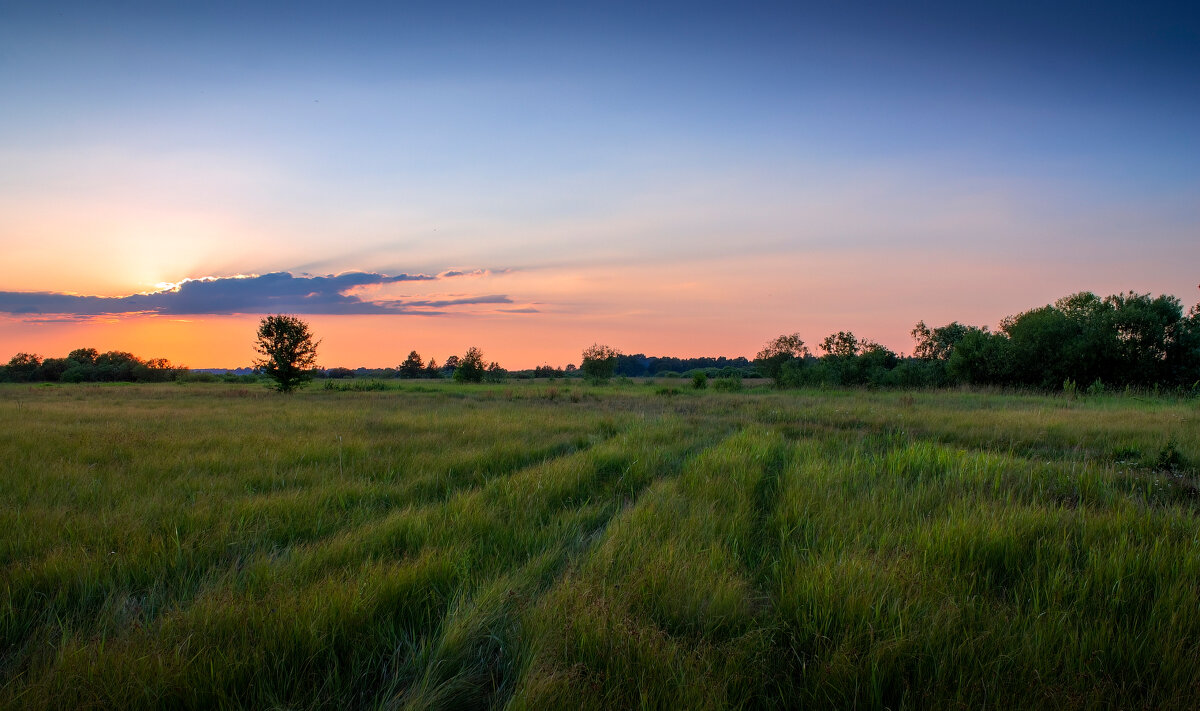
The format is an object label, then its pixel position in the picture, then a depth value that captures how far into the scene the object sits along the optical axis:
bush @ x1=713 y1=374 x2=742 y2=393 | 39.28
